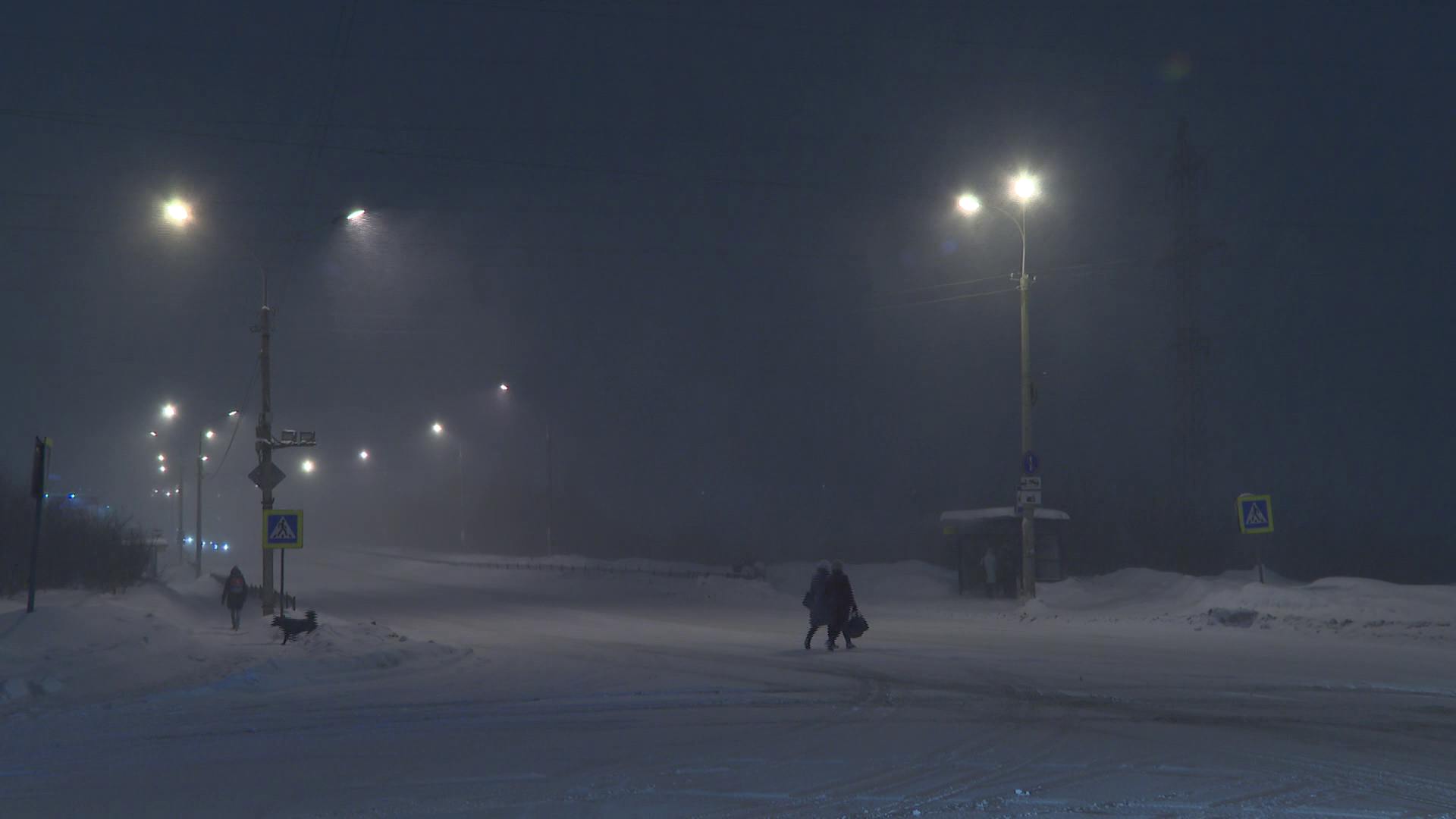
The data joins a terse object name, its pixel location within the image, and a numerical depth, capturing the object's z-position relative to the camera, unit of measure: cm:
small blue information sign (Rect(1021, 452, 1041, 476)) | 2502
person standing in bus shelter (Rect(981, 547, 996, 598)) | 3106
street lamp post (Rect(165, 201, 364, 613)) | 2461
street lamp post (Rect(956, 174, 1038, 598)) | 2516
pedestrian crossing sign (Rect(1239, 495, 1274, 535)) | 2120
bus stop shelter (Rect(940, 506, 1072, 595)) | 3219
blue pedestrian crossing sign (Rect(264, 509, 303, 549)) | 2144
